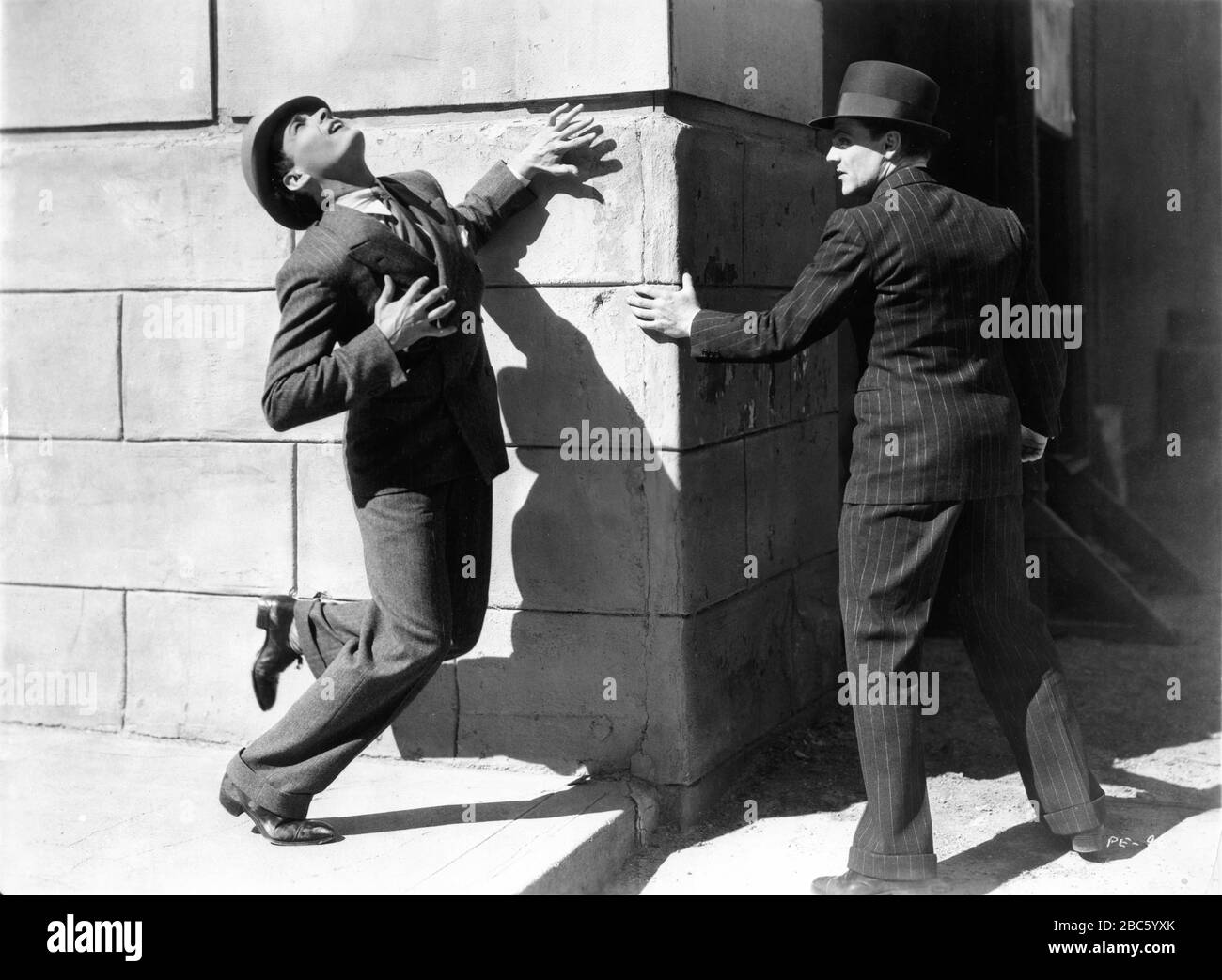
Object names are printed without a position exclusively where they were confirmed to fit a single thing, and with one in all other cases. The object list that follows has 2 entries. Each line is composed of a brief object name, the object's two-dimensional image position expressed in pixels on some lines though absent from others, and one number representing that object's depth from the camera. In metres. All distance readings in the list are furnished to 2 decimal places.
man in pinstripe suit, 4.05
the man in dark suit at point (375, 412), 4.06
